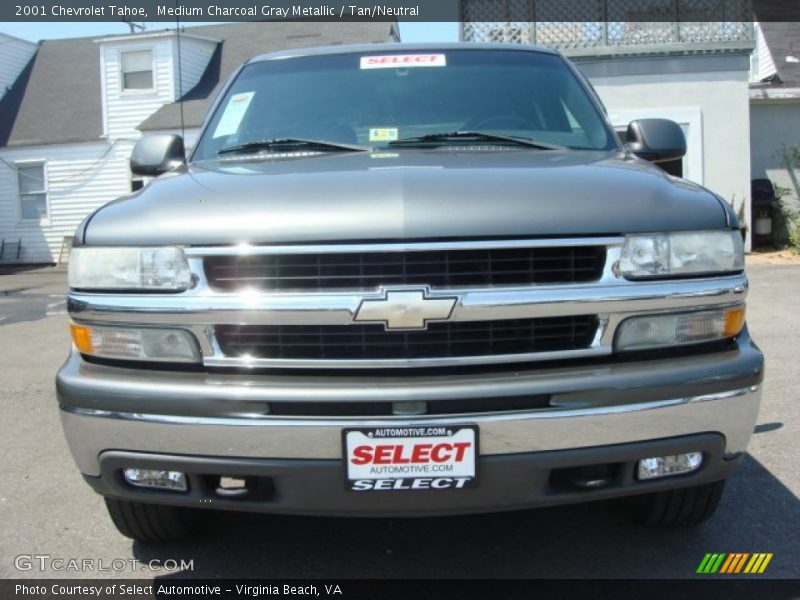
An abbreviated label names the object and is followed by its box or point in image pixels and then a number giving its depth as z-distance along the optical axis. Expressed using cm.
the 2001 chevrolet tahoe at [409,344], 215
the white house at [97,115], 1852
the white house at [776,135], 1473
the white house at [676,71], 1280
